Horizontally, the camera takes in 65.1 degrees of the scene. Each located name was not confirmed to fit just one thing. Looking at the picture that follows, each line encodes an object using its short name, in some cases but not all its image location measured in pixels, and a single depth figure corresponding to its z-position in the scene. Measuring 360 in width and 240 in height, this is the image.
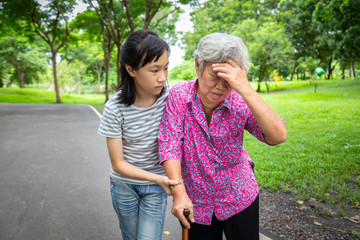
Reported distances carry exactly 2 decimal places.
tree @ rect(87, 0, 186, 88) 11.99
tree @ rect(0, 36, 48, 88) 30.34
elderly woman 1.46
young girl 1.80
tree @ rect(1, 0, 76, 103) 17.03
